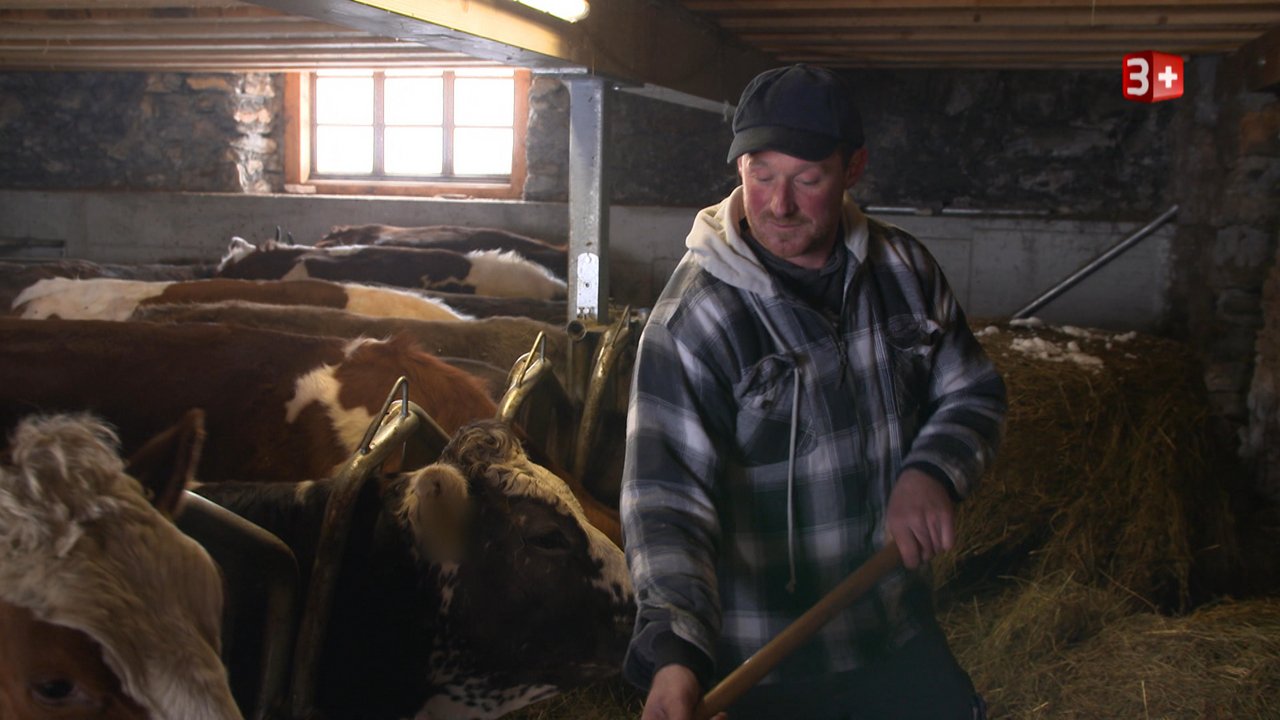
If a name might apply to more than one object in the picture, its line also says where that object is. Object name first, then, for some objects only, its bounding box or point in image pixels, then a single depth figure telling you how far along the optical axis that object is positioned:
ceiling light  2.64
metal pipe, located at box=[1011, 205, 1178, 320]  6.11
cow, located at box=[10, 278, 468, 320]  4.44
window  8.70
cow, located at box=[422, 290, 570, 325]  4.99
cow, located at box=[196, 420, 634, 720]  1.87
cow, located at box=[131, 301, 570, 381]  3.66
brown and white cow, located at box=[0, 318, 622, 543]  2.60
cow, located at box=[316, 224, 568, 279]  7.54
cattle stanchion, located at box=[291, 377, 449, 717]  1.71
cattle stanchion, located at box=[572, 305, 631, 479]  3.03
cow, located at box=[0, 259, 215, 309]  5.05
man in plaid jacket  1.38
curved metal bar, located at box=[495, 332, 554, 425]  2.42
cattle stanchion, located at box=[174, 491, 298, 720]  1.63
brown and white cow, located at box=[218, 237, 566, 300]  6.50
